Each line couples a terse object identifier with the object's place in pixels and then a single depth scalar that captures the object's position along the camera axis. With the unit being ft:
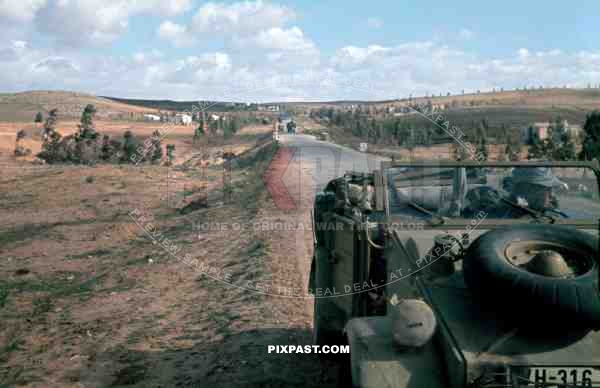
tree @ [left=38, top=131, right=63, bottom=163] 108.47
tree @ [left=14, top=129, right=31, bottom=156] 119.59
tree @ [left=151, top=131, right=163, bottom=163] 112.10
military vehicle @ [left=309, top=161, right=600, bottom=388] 10.65
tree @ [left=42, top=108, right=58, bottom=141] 122.31
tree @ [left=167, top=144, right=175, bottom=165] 109.91
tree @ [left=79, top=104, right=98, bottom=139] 108.69
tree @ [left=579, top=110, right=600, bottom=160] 58.80
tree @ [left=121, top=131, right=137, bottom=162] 107.24
